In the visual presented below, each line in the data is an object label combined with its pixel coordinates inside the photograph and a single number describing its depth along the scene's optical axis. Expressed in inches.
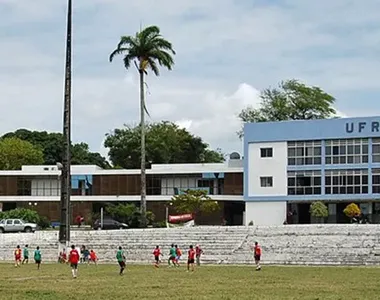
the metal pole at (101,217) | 2786.9
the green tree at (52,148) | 4473.4
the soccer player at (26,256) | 1902.1
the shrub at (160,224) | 2752.0
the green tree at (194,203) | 2935.5
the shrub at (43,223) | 3009.4
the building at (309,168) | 2768.2
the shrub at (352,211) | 2667.3
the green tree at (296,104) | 3809.1
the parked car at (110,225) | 2781.3
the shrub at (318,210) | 2726.4
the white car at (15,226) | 2768.2
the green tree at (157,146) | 4099.4
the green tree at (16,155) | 4023.1
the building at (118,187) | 3201.3
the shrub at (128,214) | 2832.2
